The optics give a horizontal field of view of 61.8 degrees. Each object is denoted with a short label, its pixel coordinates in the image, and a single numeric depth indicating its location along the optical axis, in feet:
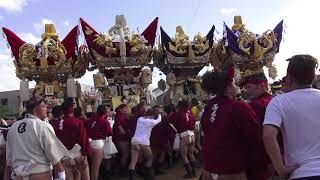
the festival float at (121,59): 36.35
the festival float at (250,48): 37.62
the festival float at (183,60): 38.26
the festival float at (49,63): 35.65
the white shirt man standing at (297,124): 5.94
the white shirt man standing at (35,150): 9.75
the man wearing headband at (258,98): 8.21
